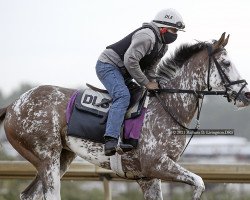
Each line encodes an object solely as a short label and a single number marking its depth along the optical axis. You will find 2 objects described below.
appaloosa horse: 18.44
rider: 18.47
